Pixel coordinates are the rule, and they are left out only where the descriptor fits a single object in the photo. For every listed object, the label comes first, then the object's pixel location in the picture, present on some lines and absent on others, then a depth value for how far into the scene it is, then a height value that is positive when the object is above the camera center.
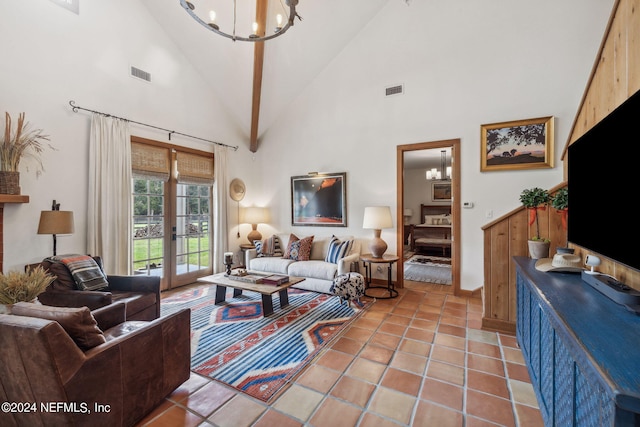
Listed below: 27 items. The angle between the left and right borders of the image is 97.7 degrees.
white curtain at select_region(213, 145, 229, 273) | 5.17 +0.05
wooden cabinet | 0.76 -0.46
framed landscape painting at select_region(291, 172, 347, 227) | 5.06 +0.27
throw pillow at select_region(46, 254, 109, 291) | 2.70 -0.57
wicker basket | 2.73 +0.32
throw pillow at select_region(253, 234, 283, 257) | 5.06 -0.61
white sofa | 4.11 -0.81
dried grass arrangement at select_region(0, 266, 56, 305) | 1.68 -0.45
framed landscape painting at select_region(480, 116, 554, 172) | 3.62 +0.92
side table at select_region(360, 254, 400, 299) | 4.01 -0.68
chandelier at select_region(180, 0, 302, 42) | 2.52 +1.94
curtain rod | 3.41 +1.33
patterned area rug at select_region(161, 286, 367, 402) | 2.18 -1.23
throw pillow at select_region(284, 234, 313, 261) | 4.70 -0.61
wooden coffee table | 3.25 -0.87
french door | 4.26 -0.22
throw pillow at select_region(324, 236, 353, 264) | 4.34 -0.58
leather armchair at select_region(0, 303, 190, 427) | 1.30 -0.80
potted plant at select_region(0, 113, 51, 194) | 2.76 +0.67
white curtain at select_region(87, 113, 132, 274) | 3.53 +0.27
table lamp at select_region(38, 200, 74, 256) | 2.81 -0.08
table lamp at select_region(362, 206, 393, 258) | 4.17 -0.13
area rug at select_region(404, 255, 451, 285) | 4.97 -1.14
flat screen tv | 1.24 +0.14
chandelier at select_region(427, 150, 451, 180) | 7.02 +1.04
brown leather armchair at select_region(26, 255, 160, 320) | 2.46 -0.75
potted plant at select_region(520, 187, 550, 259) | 2.45 +0.01
